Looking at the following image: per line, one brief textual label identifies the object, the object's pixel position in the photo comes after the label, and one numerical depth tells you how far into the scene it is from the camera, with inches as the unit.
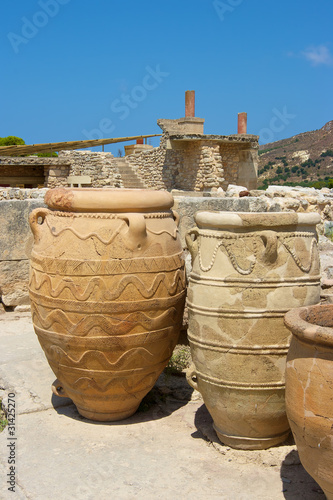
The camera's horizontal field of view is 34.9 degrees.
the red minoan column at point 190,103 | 765.9
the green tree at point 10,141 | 946.7
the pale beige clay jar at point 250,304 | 102.2
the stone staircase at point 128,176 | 797.9
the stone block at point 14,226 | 207.2
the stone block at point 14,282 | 211.9
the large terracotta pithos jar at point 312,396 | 76.0
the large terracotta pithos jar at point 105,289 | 109.8
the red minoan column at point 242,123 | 835.4
